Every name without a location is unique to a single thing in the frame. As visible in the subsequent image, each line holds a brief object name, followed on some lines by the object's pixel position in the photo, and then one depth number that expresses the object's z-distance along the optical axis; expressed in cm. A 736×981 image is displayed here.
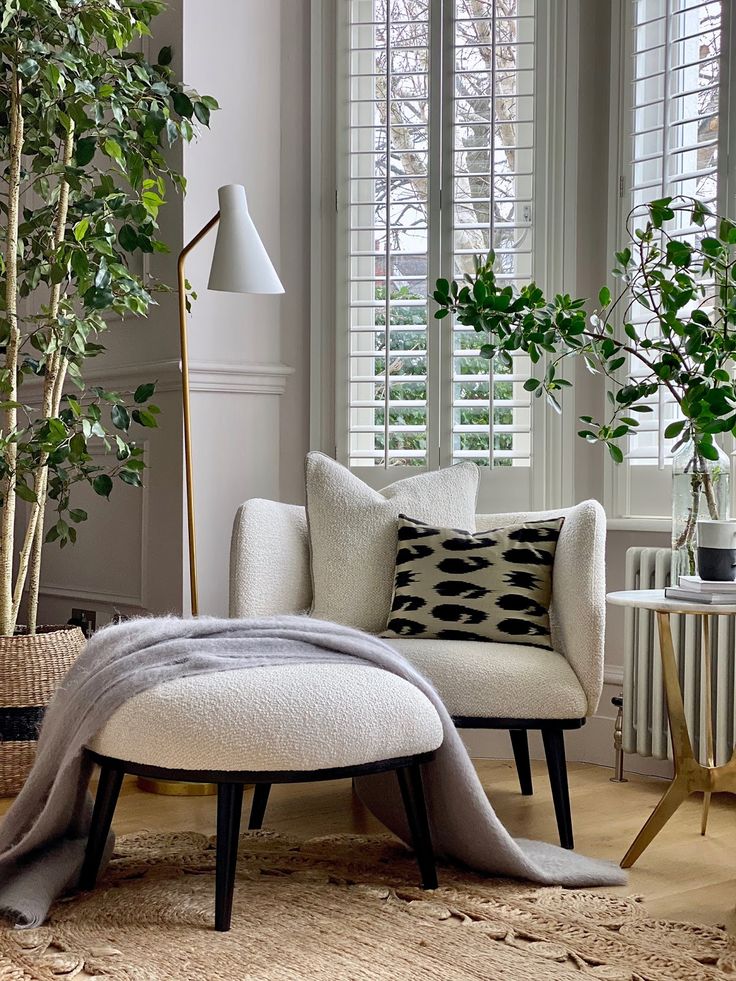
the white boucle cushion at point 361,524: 296
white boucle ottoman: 200
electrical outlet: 388
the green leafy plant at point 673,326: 268
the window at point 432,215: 352
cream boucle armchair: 256
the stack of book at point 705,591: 241
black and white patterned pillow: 277
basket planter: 306
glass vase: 280
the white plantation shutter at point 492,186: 352
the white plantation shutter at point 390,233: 361
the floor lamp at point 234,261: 299
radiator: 303
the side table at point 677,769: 245
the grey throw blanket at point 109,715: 212
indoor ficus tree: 295
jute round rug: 188
